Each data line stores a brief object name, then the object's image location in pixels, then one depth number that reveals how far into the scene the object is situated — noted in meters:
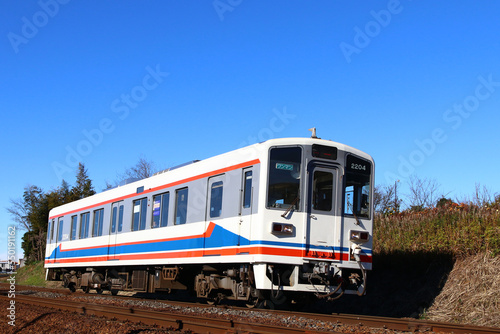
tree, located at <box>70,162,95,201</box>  40.17
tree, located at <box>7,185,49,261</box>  38.59
